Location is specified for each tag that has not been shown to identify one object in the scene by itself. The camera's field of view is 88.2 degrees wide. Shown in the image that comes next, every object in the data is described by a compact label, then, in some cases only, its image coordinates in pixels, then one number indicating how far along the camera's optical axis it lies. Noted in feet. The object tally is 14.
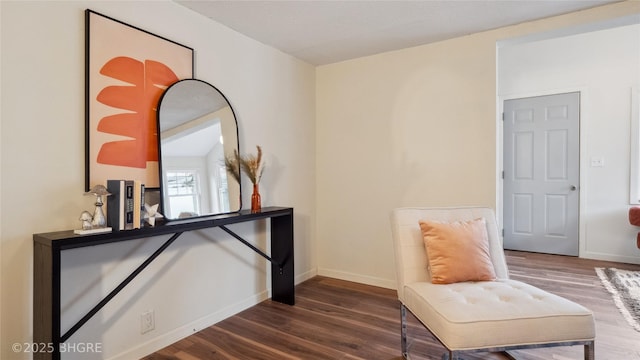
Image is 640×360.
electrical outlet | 6.45
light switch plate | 12.73
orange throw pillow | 5.99
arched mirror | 6.76
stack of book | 5.38
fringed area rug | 7.90
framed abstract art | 5.69
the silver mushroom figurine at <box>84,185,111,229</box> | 5.21
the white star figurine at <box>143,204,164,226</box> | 6.01
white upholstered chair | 4.63
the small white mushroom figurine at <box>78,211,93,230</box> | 5.13
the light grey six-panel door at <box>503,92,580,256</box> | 13.34
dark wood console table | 4.51
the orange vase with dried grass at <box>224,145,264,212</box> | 8.11
